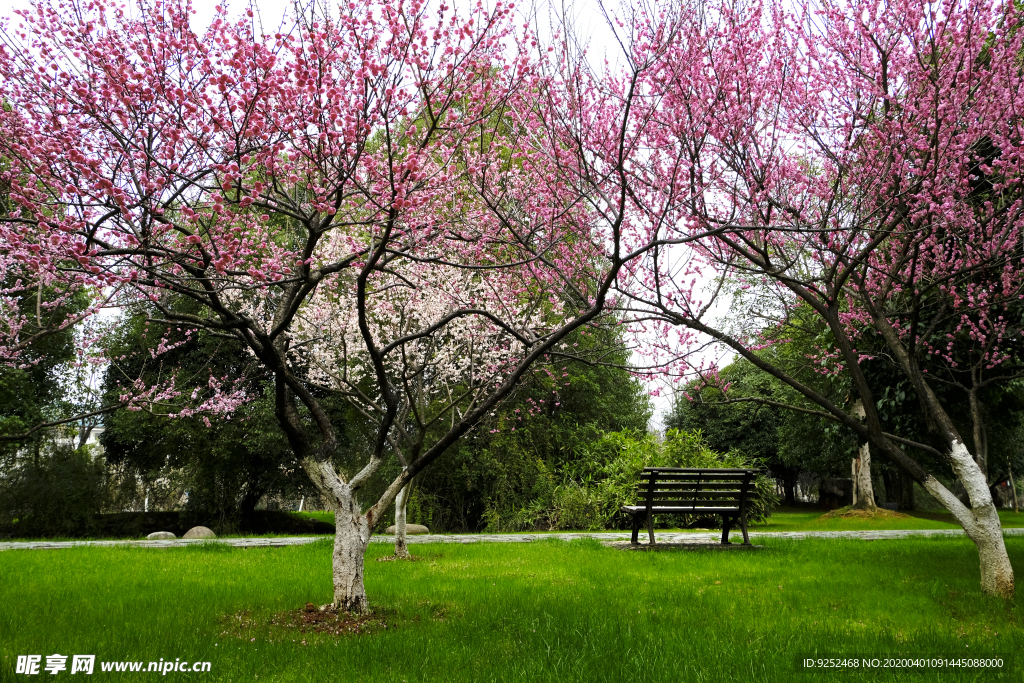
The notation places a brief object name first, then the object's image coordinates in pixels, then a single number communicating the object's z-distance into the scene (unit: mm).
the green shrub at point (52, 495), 15648
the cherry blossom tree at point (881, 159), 5367
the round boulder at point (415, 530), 13622
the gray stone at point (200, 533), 13327
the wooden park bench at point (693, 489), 8445
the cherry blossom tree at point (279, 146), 3576
